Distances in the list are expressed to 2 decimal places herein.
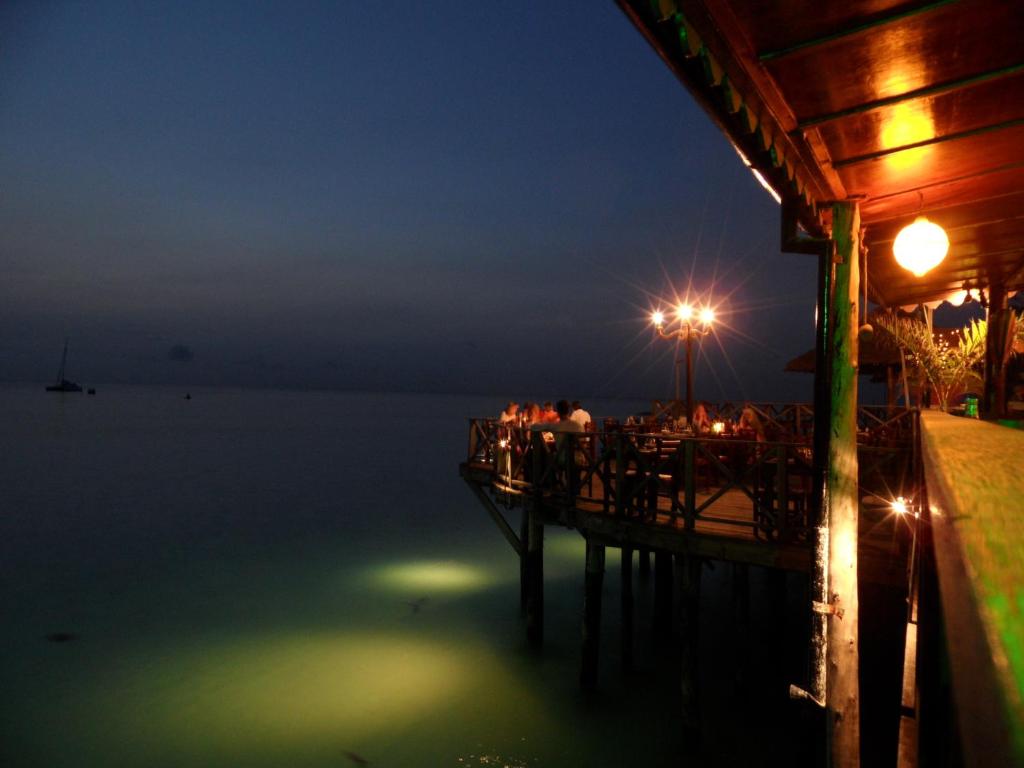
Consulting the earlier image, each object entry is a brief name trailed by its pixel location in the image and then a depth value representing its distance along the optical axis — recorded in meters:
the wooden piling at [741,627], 11.73
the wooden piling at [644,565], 19.38
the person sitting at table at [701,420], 14.90
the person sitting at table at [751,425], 12.89
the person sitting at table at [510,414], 14.95
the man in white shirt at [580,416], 14.02
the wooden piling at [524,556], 14.18
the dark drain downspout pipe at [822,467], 5.11
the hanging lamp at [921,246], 5.62
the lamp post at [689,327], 14.99
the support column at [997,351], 9.05
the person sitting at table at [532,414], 15.05
